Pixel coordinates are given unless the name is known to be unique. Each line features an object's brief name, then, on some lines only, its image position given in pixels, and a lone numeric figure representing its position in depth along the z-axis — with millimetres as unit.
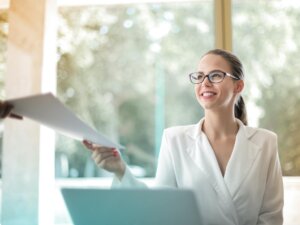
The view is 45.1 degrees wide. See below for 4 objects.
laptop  764
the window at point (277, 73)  2117
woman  1321
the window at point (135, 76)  2197
